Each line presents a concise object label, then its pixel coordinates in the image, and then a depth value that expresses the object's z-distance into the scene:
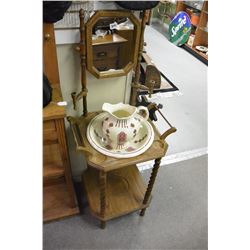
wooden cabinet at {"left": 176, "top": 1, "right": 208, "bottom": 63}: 3.21
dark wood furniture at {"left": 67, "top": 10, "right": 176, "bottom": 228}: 0.88
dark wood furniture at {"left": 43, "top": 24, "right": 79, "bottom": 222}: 0.84
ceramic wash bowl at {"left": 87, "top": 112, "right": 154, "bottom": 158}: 0.91
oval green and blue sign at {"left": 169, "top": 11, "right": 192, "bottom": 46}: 3.16
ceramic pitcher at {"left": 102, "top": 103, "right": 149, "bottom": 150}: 0.89
